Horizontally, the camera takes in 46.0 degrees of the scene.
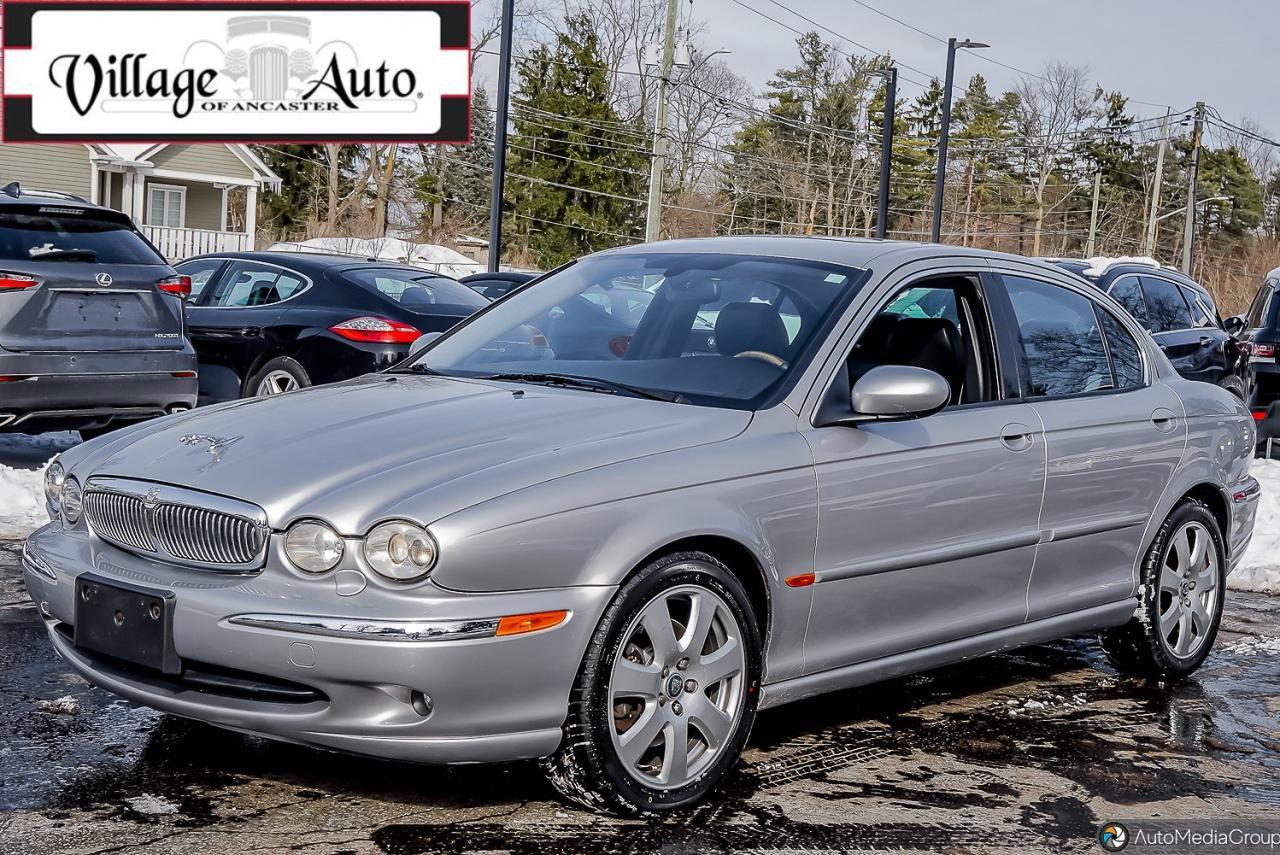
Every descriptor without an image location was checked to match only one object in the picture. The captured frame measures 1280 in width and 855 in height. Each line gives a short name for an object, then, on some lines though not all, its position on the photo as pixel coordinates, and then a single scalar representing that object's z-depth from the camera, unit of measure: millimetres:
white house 38406
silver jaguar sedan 3705
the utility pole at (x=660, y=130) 32938
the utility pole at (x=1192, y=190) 54875
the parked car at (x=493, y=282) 16036
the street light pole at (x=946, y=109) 36381
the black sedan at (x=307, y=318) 11461
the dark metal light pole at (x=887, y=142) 33688
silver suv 8969
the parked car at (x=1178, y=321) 13719
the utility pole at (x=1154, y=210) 71062
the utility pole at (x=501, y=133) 22969
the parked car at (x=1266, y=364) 12656
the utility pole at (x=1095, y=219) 81900
